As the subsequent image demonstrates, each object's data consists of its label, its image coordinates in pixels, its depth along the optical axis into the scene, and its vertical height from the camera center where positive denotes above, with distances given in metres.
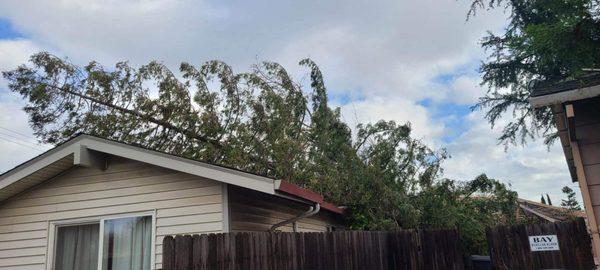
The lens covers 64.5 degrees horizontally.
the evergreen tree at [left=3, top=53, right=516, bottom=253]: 12.16 +4.20
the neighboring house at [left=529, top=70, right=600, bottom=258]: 4.98 +1.18
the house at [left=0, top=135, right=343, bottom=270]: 6.66 +0.91
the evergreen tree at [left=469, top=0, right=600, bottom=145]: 5.16 +3.74
